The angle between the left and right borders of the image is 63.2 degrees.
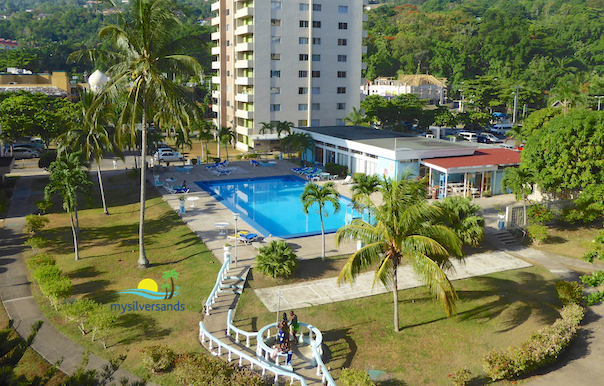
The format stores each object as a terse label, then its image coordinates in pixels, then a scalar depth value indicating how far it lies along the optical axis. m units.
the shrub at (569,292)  19.59
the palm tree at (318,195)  23.52
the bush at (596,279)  13.63
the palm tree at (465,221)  24.64
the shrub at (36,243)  24.04
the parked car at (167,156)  50.06
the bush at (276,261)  21.52
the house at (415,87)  106.75
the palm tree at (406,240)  15.22
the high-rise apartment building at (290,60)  58.09
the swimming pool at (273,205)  31.31
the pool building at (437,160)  36.38
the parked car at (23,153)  52.72
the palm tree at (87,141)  31.12
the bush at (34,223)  26.84
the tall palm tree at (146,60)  20.91
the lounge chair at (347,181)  41.73
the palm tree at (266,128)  54.66
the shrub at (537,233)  26.71
